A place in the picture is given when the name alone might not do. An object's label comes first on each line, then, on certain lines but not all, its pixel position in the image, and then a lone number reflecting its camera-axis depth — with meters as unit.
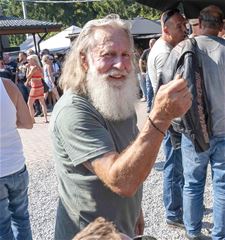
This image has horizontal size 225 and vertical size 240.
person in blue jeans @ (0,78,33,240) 2.84
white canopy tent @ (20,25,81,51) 22.27
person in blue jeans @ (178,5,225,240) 3.12
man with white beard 1.54
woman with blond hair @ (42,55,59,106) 10.75
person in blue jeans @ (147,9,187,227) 3.71
